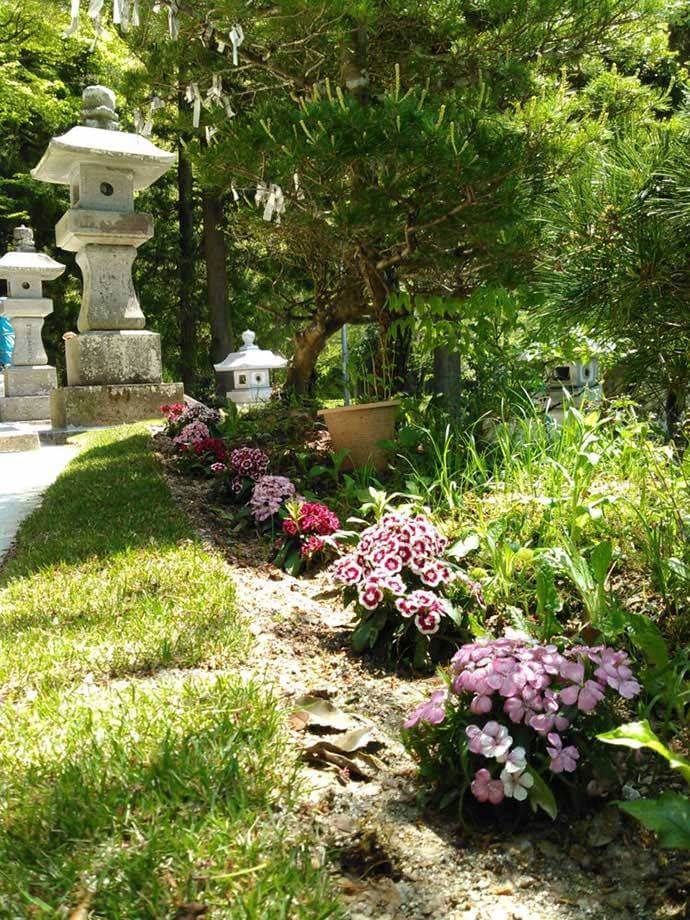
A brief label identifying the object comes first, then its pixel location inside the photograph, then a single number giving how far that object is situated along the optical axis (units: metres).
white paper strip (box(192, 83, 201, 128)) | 3.80
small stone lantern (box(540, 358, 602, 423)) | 5.52
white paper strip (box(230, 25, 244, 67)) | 3.31
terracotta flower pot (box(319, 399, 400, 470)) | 4.39
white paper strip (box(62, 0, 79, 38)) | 2.33
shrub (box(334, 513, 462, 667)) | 2.38
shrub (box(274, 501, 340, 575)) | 3.32
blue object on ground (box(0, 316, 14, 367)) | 15.39
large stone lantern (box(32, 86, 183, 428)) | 8.12
